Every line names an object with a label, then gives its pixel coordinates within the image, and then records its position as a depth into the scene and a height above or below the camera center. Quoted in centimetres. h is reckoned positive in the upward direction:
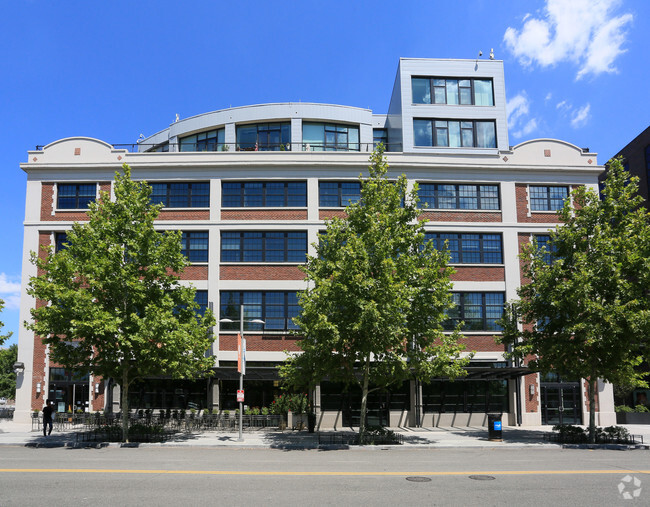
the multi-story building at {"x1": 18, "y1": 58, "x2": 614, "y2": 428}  3312 +696
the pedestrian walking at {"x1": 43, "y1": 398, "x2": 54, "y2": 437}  2584 -348
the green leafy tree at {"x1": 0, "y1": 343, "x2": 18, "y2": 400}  5991 -412
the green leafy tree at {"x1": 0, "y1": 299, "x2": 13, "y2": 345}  2844 +14
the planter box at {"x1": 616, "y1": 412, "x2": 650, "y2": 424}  3550 -514
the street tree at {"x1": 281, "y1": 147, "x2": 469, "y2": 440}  2239 +147
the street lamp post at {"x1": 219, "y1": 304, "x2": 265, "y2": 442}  2492 -93
